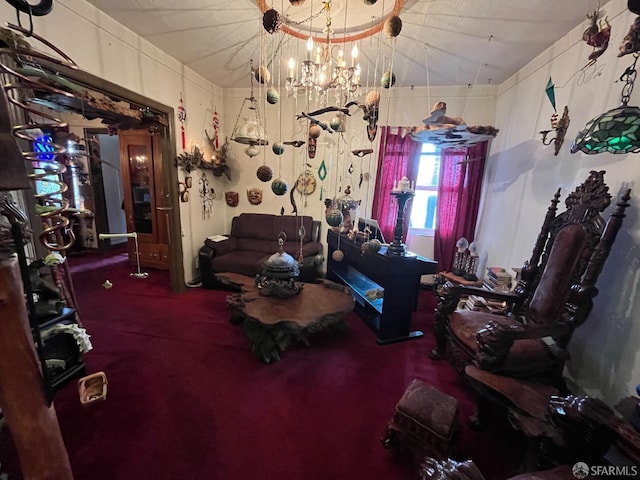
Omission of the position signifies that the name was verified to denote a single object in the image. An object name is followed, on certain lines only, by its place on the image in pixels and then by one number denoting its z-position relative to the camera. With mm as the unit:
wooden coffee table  2049
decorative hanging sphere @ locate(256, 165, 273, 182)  2311
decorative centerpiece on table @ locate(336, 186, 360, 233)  3188
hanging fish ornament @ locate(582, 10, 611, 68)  1619
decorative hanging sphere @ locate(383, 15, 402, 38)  1461
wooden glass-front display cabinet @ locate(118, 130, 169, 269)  4039
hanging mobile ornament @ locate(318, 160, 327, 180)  3811
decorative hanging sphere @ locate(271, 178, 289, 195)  2240
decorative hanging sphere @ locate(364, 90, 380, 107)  1941
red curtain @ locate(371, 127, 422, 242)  3535
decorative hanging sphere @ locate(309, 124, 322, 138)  2566
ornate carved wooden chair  1509
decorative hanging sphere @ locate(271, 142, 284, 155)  2389
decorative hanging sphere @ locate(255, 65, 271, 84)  1887
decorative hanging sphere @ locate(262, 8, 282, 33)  1452
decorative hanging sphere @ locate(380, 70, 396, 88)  1877
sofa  3486
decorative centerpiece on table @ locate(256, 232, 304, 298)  2398
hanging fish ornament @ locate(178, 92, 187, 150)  3212
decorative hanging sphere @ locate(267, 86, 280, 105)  2018
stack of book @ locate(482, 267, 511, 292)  2566
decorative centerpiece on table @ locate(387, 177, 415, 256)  2346
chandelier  1901
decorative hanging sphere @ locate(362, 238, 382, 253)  2480
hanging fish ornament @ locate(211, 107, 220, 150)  3848
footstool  1261
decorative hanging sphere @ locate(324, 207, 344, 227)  2445
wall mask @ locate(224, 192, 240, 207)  4258
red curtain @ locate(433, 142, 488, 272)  3381
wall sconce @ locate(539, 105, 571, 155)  2121
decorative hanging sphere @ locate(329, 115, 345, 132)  2088
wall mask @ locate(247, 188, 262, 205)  4211
